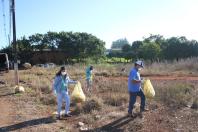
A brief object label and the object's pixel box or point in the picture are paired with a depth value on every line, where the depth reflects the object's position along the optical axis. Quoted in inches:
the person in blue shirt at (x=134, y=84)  210.7
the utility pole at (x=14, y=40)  365.0
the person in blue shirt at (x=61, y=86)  214.8
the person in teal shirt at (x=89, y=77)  341.8
